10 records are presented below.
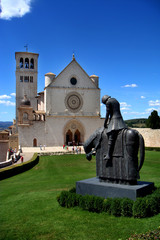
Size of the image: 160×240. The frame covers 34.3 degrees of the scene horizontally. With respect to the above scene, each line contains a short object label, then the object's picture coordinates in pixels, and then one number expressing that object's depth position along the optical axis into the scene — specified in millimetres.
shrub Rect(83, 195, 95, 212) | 7924
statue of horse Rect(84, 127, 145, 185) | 8281
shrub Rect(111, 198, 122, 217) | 7453
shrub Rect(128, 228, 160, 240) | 5516
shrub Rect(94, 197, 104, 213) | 7809
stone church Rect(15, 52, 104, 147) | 48938
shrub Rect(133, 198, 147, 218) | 7180
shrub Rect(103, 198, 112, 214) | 7672
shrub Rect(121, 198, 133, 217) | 7336
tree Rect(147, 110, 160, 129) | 53862
